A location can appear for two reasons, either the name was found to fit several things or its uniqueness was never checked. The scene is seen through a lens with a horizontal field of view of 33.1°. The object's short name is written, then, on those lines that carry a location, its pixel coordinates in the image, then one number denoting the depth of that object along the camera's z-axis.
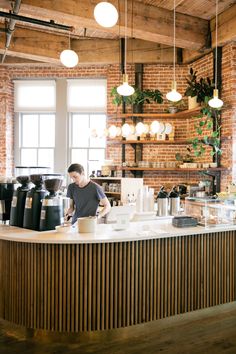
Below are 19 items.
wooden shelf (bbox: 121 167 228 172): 7.78
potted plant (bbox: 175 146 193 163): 8.01
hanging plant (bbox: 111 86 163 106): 8.05
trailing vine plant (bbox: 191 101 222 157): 7.00
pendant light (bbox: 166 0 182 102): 5.25
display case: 4.03
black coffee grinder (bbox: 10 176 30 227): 3.85
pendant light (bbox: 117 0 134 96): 5.05
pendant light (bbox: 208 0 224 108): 5.55
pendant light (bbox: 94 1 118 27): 3.97
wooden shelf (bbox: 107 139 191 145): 8.08
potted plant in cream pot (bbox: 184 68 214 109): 7.16
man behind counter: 4.46
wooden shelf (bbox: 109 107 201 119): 7.93
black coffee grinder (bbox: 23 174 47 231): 3.69
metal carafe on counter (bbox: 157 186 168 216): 4.78
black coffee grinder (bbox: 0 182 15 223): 4.07
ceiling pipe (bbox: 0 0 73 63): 5.65
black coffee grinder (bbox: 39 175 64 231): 3.59
